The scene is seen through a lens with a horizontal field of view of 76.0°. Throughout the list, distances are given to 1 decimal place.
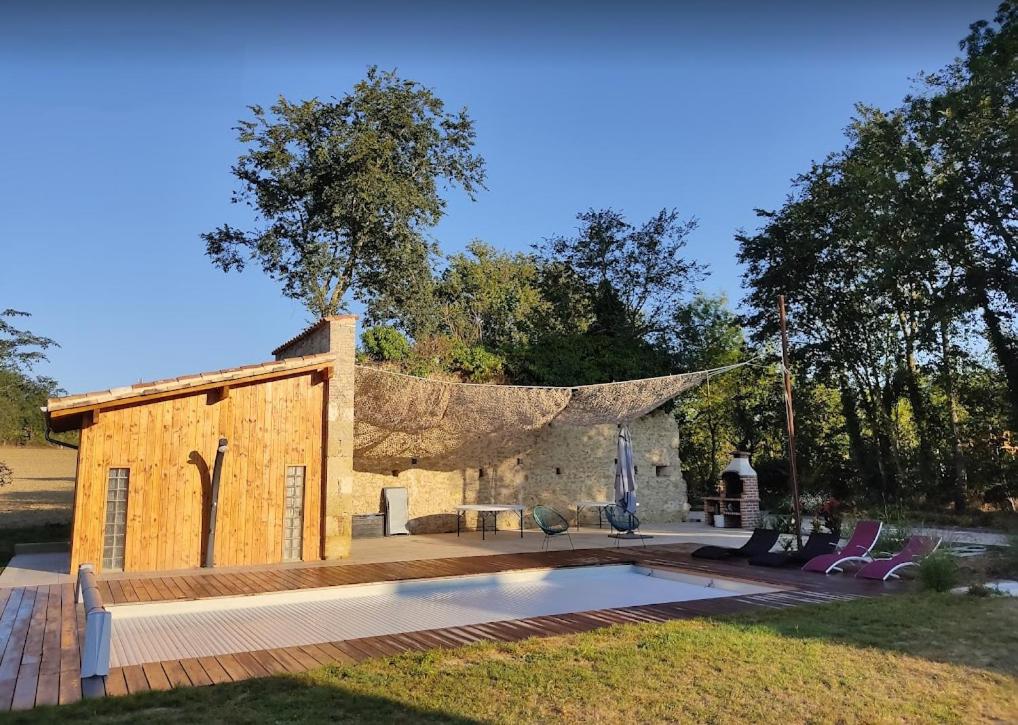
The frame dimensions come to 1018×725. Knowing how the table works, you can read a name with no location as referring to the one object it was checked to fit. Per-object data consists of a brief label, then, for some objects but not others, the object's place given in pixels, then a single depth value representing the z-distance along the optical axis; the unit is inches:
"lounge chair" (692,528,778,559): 345.7
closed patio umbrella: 428.1
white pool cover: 191.6
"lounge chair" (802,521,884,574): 304.2
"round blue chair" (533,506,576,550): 381.7
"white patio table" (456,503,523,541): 415.8
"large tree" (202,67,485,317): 635.5
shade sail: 388.2
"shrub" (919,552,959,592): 249.1
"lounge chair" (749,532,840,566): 323.6
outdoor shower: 303.1
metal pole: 348.2
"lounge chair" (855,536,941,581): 280.9
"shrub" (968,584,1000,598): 235.8
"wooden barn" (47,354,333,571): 286.7
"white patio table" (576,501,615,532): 503.2
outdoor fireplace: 575.5
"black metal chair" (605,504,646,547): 416.5
